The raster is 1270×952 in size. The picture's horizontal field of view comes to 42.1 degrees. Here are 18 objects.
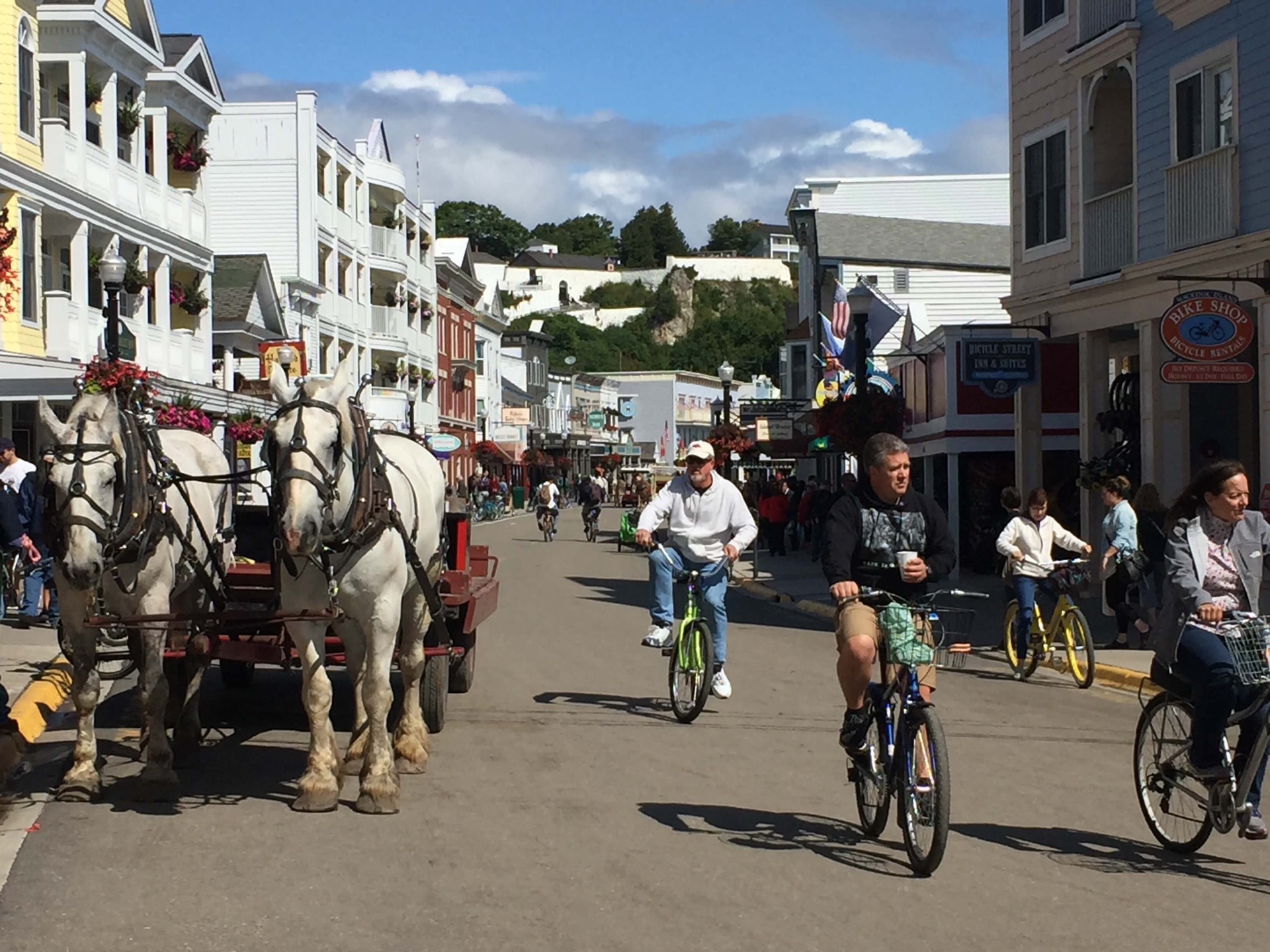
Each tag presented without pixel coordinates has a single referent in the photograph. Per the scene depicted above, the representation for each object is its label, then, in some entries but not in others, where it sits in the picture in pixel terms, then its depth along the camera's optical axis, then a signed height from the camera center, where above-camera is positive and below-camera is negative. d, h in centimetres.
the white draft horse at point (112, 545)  819 -39
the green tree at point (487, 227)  16338 +2433
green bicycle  1170 -143
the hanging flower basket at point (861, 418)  2795 +83
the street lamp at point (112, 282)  1773 +212
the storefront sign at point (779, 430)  4194 +96
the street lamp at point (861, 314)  2359 +222
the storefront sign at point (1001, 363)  2390 +151
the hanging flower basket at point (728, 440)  4022 +67
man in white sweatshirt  1210 -48
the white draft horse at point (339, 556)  795 -44
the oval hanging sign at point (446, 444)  4938 +78
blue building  1827 +317
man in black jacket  747 -36
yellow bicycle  1479 -152
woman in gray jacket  716 -58
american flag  4000 +367
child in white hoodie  1531 -78
